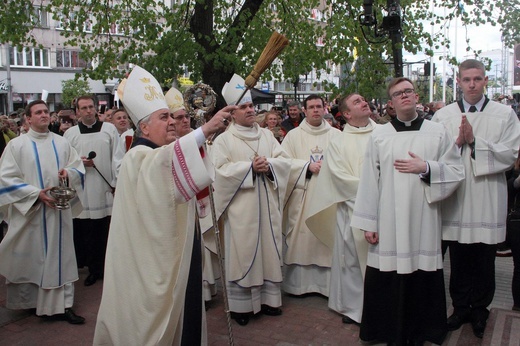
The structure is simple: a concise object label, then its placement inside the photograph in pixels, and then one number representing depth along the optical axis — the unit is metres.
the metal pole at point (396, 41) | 8.58
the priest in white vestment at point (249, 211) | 5.44
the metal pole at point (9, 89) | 32.93
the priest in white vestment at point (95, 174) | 6.91
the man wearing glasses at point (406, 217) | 4.30
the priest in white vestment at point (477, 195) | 4.61
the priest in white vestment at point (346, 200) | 5.34
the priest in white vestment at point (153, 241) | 3.43
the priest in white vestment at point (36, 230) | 5.39
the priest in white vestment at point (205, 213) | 4.22
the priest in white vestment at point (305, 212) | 6.13
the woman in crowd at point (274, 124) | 9.90
